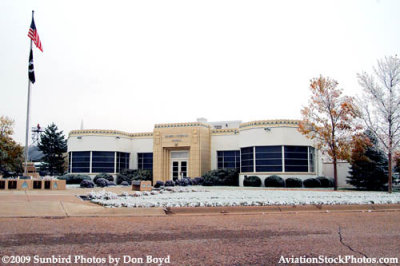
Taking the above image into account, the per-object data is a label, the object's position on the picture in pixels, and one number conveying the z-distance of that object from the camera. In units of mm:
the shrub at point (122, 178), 35312
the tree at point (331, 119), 23953
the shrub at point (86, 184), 24703
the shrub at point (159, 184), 24969
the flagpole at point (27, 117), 20975
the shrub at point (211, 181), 30703
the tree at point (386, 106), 20391
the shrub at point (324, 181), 28922
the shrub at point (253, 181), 28734
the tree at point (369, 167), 26109
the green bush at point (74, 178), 32156
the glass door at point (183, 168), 33984
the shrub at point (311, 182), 27953
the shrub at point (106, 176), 33875
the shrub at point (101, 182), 27578
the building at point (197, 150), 29203
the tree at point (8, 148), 38812
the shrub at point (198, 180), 30408
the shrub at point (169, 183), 26202
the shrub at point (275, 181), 27797
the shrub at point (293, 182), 27703
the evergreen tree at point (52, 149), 49250
